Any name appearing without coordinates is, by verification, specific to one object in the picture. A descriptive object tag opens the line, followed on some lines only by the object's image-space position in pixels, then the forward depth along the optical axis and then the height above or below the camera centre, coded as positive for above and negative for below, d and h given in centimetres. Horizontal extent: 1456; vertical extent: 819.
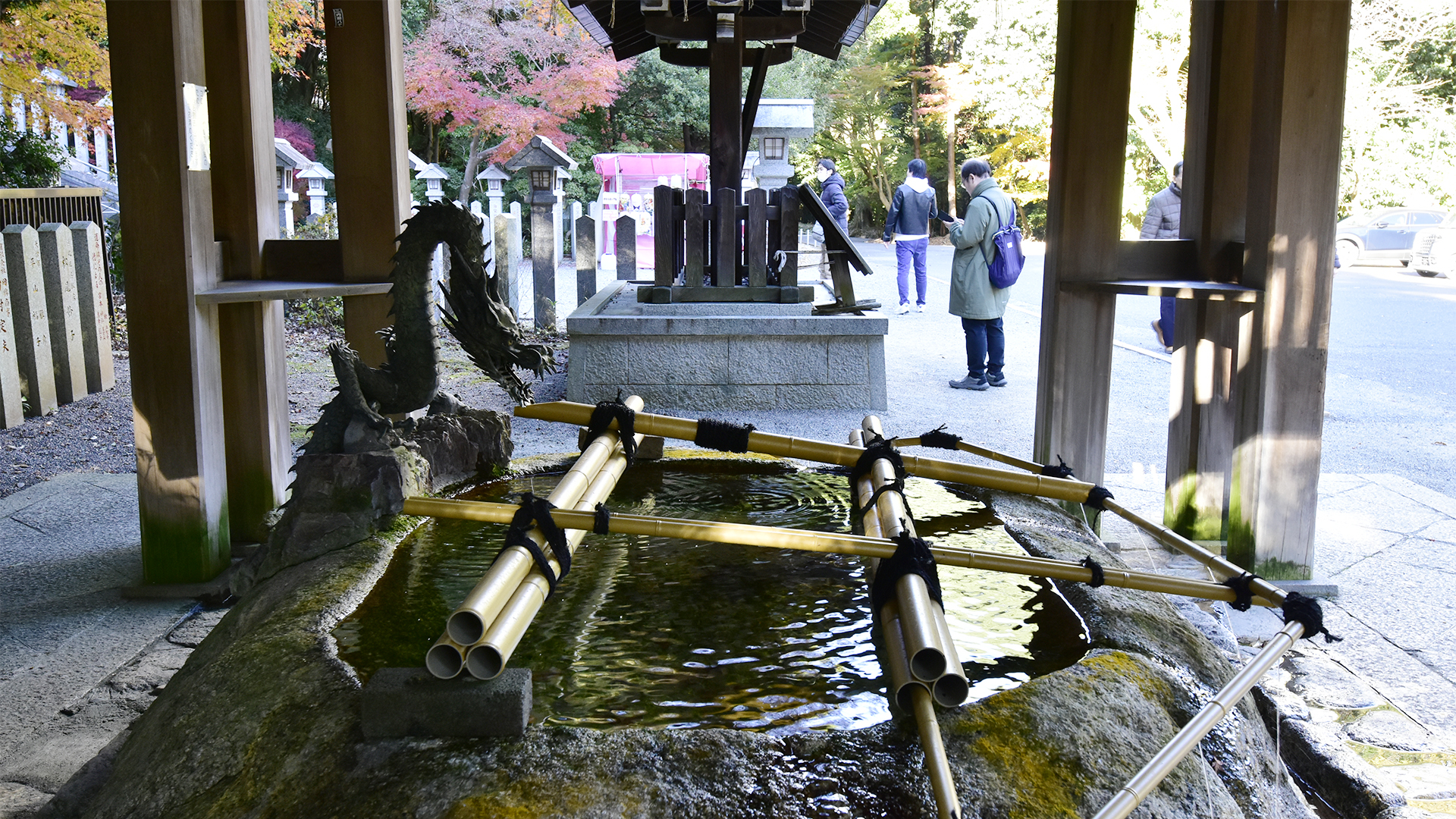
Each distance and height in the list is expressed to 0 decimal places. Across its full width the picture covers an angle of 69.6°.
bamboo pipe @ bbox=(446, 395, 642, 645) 157 -53
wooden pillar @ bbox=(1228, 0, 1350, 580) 354 -9
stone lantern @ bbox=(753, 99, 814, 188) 1314 +149
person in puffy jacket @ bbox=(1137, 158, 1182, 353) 655 +23
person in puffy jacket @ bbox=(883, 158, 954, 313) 1123 +40
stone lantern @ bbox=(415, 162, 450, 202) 1501 +105
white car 1552 +1
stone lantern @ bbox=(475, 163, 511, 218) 1323 +89
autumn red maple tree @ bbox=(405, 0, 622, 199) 1700 +296
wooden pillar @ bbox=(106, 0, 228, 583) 348 -12
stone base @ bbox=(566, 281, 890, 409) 678 -72
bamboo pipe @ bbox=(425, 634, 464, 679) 153 -59
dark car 1705 +29
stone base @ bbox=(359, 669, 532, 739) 152 -66
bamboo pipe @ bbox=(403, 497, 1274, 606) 190 -52
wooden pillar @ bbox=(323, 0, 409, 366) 404 +46
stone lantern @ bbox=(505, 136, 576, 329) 1003 -5
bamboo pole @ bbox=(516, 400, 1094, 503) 266 -52
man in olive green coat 750 -20
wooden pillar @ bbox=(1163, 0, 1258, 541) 398 +2
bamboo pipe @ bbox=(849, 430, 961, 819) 133 -66
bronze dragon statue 266 -22
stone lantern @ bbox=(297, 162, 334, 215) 1456 +98
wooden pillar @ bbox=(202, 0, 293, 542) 393 +5
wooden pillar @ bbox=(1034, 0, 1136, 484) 377 +11
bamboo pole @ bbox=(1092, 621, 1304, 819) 143 -71
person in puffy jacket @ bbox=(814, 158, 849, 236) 1184 +69
